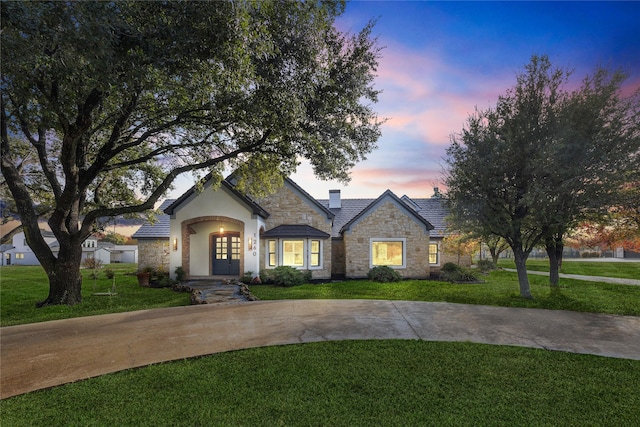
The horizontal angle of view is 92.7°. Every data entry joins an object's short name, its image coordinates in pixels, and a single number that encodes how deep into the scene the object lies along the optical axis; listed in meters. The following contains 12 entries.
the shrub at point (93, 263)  16.16
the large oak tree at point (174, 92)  6.18
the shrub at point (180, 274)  16.66
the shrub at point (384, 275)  17.62
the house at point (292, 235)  17.09
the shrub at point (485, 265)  22.95
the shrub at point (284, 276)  15.81
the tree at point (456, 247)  20.44
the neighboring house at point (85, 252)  45.03
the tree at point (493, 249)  27.09
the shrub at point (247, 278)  16.23
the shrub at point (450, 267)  19.61
